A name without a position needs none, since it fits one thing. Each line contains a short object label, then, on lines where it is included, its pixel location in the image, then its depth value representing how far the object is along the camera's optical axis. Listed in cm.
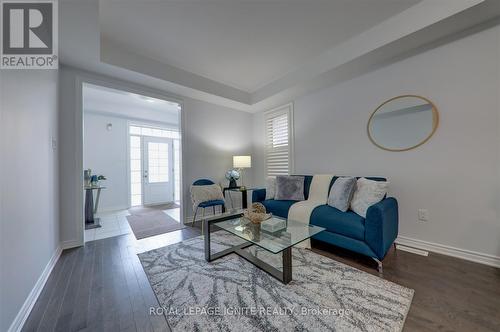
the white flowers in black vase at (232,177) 387
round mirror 223
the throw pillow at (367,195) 205
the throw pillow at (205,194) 327
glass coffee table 161
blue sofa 177
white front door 532
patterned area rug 122
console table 354
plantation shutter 384
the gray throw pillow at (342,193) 230
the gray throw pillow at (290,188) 300
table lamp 391
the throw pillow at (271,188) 322
